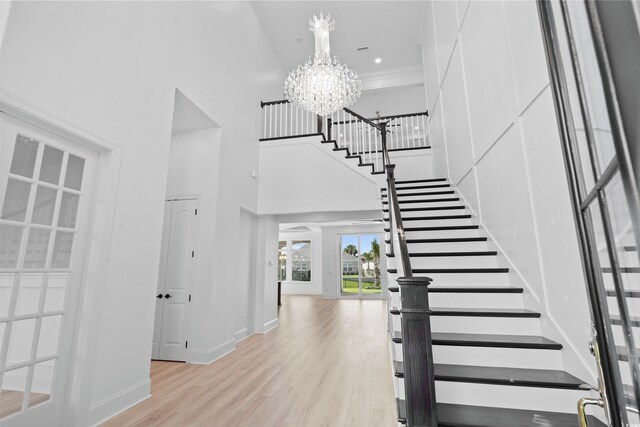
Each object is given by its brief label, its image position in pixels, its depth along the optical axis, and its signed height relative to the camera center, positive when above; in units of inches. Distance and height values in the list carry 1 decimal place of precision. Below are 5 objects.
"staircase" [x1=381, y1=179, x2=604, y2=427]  73.2 -22.2
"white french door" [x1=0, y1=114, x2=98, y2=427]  81.9 +2.5
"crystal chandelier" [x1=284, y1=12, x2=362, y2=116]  205.0 +125.3
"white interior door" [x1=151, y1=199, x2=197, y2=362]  169.6 -5.4
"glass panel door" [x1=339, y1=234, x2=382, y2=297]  479.8 +4.8
